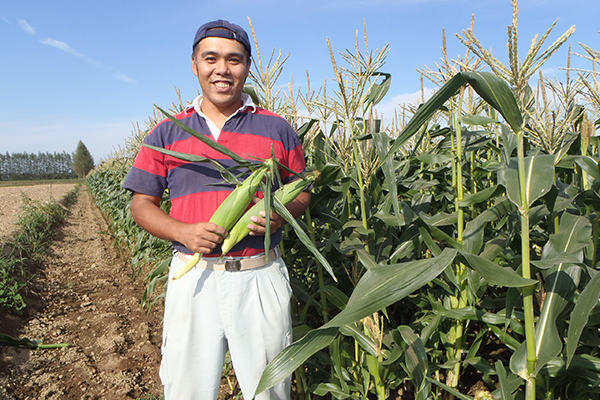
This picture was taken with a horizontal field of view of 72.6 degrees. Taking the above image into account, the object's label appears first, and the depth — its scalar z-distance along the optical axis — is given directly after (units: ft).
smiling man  6.59
